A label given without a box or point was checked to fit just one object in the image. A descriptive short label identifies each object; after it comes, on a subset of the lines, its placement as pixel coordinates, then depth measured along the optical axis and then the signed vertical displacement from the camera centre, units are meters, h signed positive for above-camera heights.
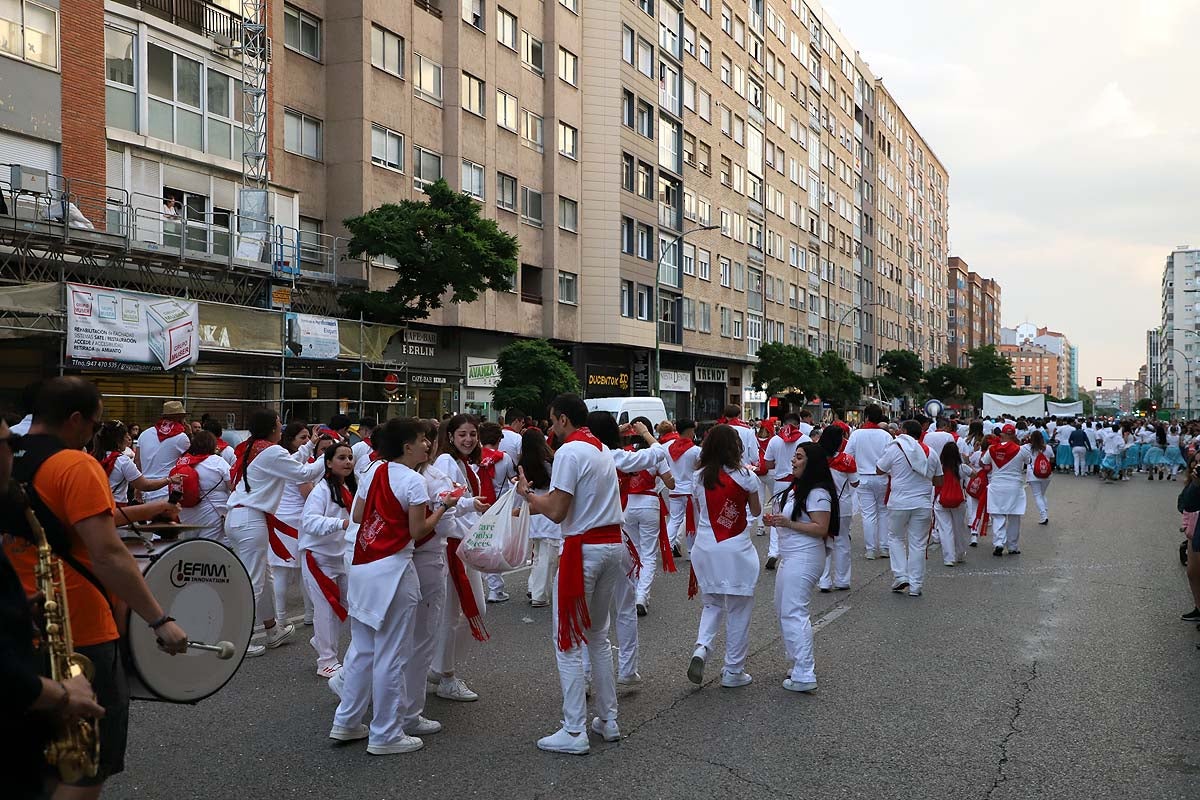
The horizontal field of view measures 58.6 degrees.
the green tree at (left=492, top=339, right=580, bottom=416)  27.39 +0.62
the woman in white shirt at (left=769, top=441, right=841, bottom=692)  6.93 -0.98
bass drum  3.88 -0.86
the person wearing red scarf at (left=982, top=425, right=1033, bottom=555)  14.57 -1.35
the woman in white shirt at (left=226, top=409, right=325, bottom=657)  7.96 -0.72
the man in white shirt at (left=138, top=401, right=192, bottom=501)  11.66 -0.53
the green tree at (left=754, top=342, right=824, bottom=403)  50.53 +1.37
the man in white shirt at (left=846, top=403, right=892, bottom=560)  13.48 -1.01
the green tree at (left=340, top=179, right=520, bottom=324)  24.64 +3.61
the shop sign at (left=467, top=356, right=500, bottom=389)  27.56 +0.72
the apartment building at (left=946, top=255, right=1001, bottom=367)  138.38 +12.79
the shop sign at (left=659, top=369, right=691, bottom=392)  47.10 +0.86
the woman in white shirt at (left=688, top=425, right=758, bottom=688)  7.08 -1.01
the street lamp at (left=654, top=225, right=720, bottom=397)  40.47 +2.94
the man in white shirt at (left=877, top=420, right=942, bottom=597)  11.14 -1.06
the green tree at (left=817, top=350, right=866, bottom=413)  56.25 +1.02
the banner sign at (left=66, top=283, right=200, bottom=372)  18.08 +1.23
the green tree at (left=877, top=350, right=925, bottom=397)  79.88 +2.28
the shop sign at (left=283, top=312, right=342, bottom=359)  24.08 +1.42
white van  26.61 -0.18
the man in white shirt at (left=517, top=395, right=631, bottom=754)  5.73 -0.90
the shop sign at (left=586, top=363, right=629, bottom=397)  41.09 +0.75
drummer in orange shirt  3.50 -0.50
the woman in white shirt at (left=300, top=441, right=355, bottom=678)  7.26 -1.12
